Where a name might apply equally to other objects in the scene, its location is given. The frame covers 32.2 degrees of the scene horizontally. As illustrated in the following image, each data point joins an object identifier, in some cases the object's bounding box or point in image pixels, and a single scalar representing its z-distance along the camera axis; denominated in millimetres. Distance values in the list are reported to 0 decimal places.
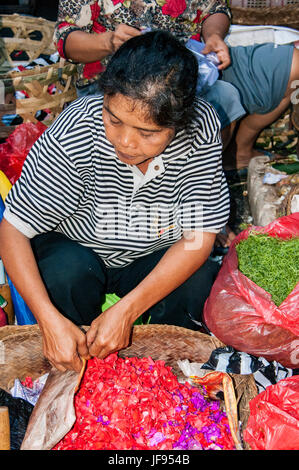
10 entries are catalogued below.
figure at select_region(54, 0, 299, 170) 2680
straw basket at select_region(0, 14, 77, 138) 2844
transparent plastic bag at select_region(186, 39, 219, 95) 2791
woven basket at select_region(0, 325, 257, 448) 1921
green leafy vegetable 2131
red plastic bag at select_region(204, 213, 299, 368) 2039
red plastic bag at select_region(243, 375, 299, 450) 1698
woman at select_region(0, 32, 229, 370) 1584
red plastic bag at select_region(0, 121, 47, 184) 2879
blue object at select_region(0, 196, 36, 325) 2170
